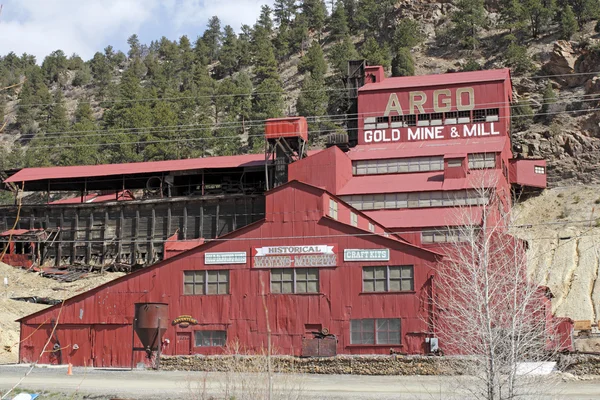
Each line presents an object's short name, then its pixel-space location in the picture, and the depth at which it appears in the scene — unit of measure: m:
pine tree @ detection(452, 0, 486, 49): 105.69
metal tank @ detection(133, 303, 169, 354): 34.25
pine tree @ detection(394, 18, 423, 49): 106.38
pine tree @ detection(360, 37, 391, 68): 98.44
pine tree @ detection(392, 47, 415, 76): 97.31
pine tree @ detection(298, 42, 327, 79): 111.61
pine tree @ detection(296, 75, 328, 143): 94.63
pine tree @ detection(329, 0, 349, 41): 131.38
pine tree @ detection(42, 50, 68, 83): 155.62
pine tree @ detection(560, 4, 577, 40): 90.19
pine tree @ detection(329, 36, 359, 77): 104.97
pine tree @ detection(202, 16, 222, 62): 155.25
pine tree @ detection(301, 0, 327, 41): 141.38
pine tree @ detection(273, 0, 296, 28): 155.25
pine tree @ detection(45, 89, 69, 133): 107.62
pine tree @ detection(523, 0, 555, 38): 98.38
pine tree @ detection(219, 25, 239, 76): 136.62
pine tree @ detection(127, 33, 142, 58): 185.88
